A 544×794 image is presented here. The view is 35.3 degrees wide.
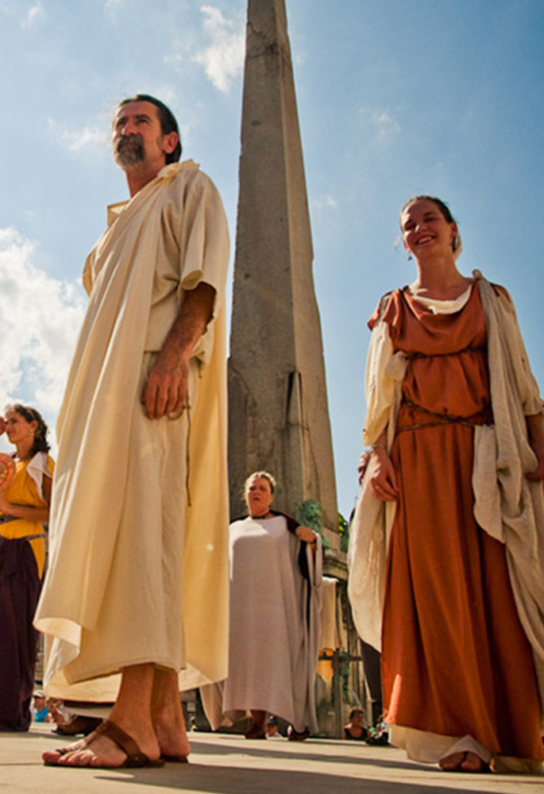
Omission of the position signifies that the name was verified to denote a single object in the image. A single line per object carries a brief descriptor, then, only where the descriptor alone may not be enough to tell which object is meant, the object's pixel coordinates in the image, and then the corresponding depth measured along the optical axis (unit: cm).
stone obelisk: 901
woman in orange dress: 282
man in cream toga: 212
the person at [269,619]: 608
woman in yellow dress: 490
